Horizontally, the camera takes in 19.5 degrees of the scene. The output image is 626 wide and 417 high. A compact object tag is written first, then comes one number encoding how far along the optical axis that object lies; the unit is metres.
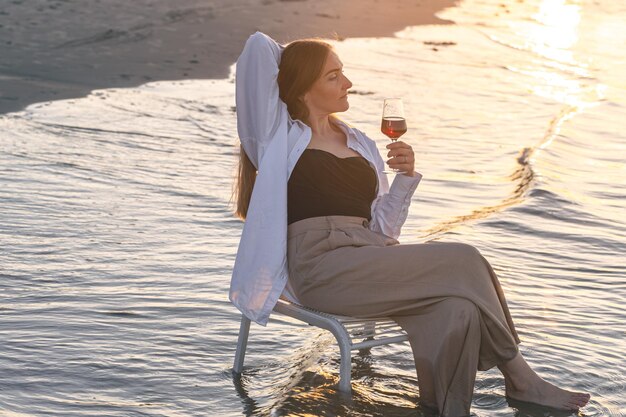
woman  7.06
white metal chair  7.11
